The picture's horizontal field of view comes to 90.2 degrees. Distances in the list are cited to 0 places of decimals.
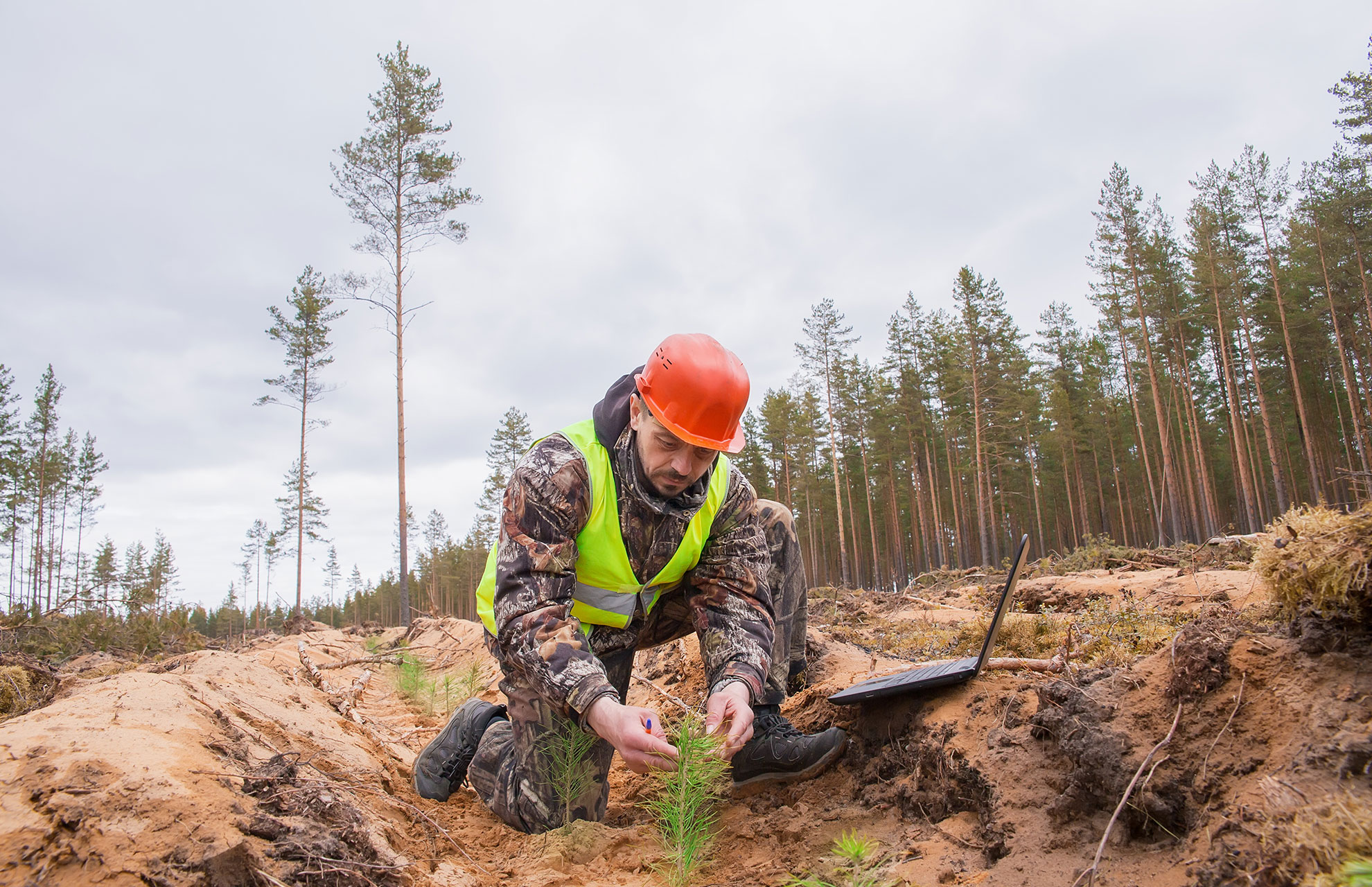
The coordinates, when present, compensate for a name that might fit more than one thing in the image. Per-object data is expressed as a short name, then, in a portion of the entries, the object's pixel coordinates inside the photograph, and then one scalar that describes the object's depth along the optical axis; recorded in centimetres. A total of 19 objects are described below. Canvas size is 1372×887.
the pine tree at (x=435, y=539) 6110
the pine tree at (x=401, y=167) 1956
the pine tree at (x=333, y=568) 7950
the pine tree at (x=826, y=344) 3325
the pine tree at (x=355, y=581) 8350
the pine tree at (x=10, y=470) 3098
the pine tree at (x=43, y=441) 3431
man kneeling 264
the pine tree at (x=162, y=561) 5009
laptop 256
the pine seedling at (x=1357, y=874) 104
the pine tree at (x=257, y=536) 5566
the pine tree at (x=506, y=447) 4131
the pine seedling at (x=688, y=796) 233
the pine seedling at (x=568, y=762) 293
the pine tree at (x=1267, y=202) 2552
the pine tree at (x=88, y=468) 4141
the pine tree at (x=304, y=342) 2734
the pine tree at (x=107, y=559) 4507
